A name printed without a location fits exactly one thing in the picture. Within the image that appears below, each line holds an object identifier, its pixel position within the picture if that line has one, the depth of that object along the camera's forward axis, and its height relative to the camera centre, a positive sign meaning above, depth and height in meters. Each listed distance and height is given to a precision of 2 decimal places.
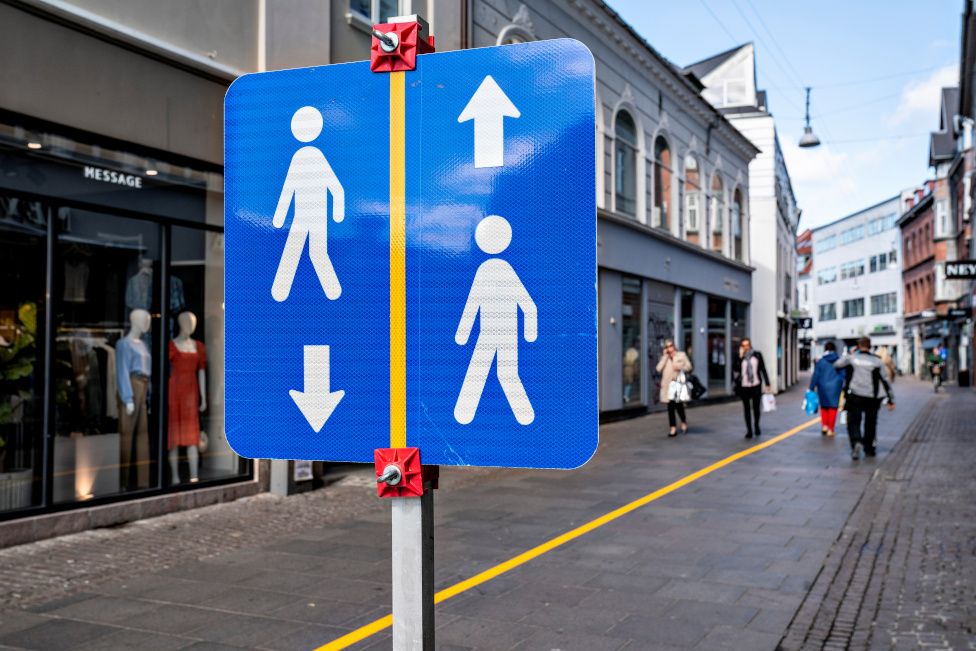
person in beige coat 17.70 -0.21
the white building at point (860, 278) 72.56 +6.91
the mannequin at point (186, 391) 9.81 -0.35
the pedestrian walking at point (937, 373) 39.97 -0.78
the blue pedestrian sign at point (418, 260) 1.86 +0.22
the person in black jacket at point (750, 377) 17.88 -0.41
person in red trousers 17.12 -0.58
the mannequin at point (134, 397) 9.23 -0.38
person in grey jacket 13.98 -0.54
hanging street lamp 34.09 +8.24
